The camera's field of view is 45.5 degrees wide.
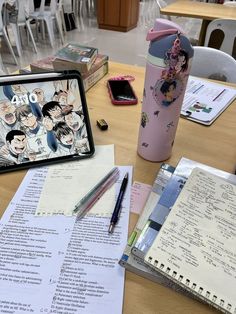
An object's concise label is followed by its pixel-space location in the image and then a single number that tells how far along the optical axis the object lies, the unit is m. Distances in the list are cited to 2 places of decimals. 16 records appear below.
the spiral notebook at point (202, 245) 0.41
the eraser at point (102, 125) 0.79
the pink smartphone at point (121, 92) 0.92
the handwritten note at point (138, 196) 0.58
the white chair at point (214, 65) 1.22
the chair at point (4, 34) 2.93
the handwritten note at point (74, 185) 0.57
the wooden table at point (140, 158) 0.43
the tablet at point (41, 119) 0.64
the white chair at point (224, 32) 2.07
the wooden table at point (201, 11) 2.63
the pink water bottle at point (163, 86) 0.54
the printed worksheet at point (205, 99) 0.88
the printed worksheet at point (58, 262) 0.42
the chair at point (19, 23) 3.20
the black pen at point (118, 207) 0.53
